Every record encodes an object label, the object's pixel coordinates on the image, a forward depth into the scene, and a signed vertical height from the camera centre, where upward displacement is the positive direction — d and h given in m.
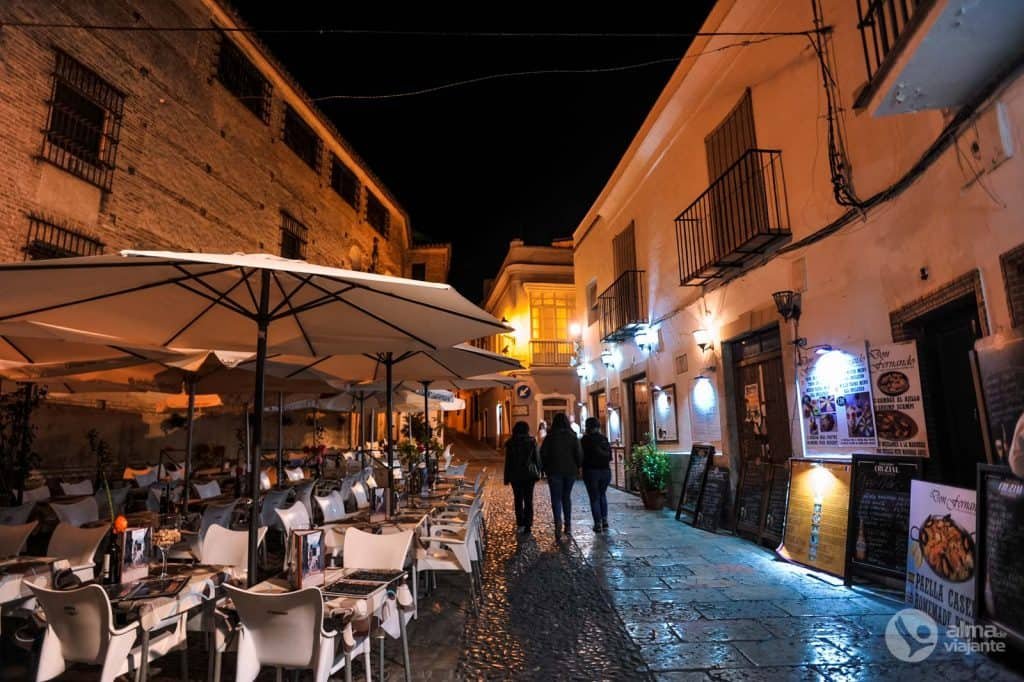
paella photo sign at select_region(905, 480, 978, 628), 3.75 -0.98
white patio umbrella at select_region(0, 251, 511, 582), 3.13 +0.95
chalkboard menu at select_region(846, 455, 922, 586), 4.71 -0.84
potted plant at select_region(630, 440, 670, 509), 9.92 -0.90
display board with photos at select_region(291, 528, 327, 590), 2.99 -0.71
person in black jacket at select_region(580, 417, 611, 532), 8.02 -0.63
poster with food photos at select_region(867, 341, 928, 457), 4.84 +0.21
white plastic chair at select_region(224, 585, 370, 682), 2.44 -0.94
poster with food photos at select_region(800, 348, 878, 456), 5.41 +0.22
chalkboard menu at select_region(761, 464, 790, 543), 6.52 -0.99
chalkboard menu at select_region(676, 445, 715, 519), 8.42 -0.86
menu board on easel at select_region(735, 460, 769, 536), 7.04 -0.96
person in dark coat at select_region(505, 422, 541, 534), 7.82 -0.53
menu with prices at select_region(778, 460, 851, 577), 5.38 -0.98
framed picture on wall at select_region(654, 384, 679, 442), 10.12 +0.20
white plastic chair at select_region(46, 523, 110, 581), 3.99 -0.82
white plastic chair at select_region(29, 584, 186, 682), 2.55 -0.96
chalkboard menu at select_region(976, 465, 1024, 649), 3.28 -0.83
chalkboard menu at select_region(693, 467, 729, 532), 7.82 -1.10
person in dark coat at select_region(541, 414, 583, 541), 7.77 -0.52
